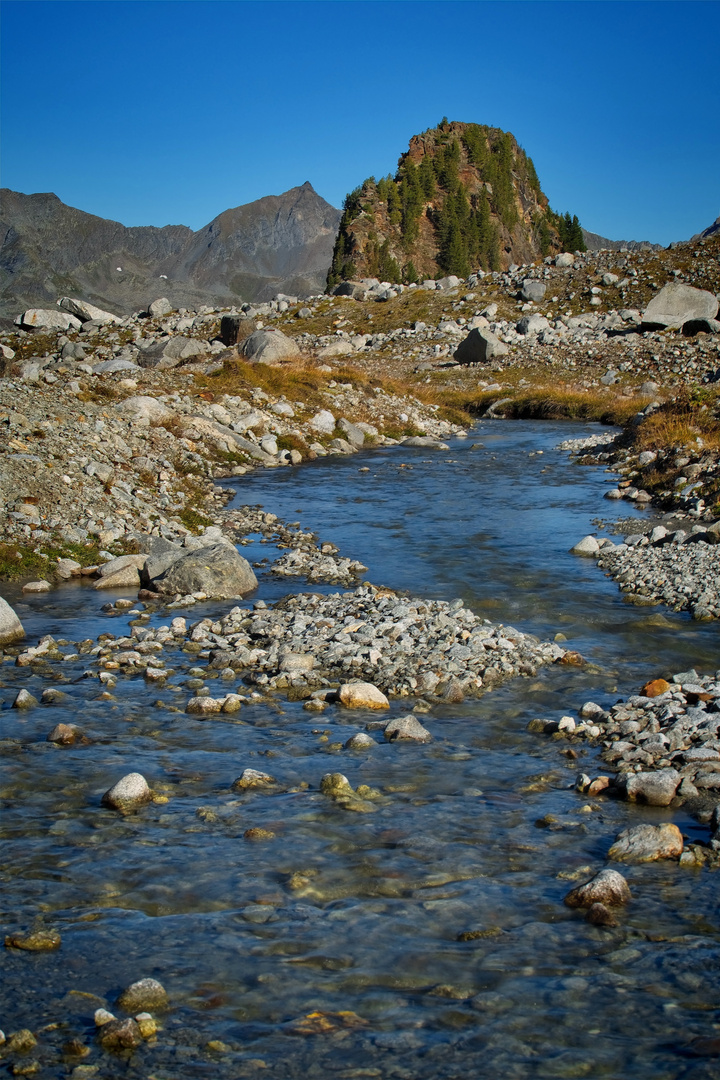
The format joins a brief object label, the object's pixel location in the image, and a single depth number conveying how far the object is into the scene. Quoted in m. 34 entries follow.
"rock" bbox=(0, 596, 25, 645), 9.25
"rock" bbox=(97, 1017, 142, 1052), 3.54
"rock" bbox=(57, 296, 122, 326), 53.81
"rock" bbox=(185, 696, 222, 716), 7.48
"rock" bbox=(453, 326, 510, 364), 45.31
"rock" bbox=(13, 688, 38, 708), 7.48
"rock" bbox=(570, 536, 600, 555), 13.61
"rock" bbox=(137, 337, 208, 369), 33.03
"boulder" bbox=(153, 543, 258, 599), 11.12
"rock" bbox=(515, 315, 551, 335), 48.68
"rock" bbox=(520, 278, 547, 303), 55.16
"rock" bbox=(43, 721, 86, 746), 6.77
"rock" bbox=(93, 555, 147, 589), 11.64
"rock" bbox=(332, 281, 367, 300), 63.55
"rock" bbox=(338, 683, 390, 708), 7.68
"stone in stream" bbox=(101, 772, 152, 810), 5.75
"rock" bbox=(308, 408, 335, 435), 27.31
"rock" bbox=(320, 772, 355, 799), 5.99
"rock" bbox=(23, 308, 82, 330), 51.81
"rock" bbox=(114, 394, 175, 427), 19.72
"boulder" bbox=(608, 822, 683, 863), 5.12
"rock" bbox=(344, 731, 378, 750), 6.78
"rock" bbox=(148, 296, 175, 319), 55.03
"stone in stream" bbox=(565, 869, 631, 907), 4.63
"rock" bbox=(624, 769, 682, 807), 5.84
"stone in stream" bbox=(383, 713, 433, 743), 6.91
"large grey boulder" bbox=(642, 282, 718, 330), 47.12
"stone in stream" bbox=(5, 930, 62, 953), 4.23
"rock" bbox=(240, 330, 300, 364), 33.97
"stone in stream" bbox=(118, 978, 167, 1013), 3.79
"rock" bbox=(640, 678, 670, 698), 7.54
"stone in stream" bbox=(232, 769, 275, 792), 6.09
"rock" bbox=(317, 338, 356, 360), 46.50
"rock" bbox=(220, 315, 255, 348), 38.22
